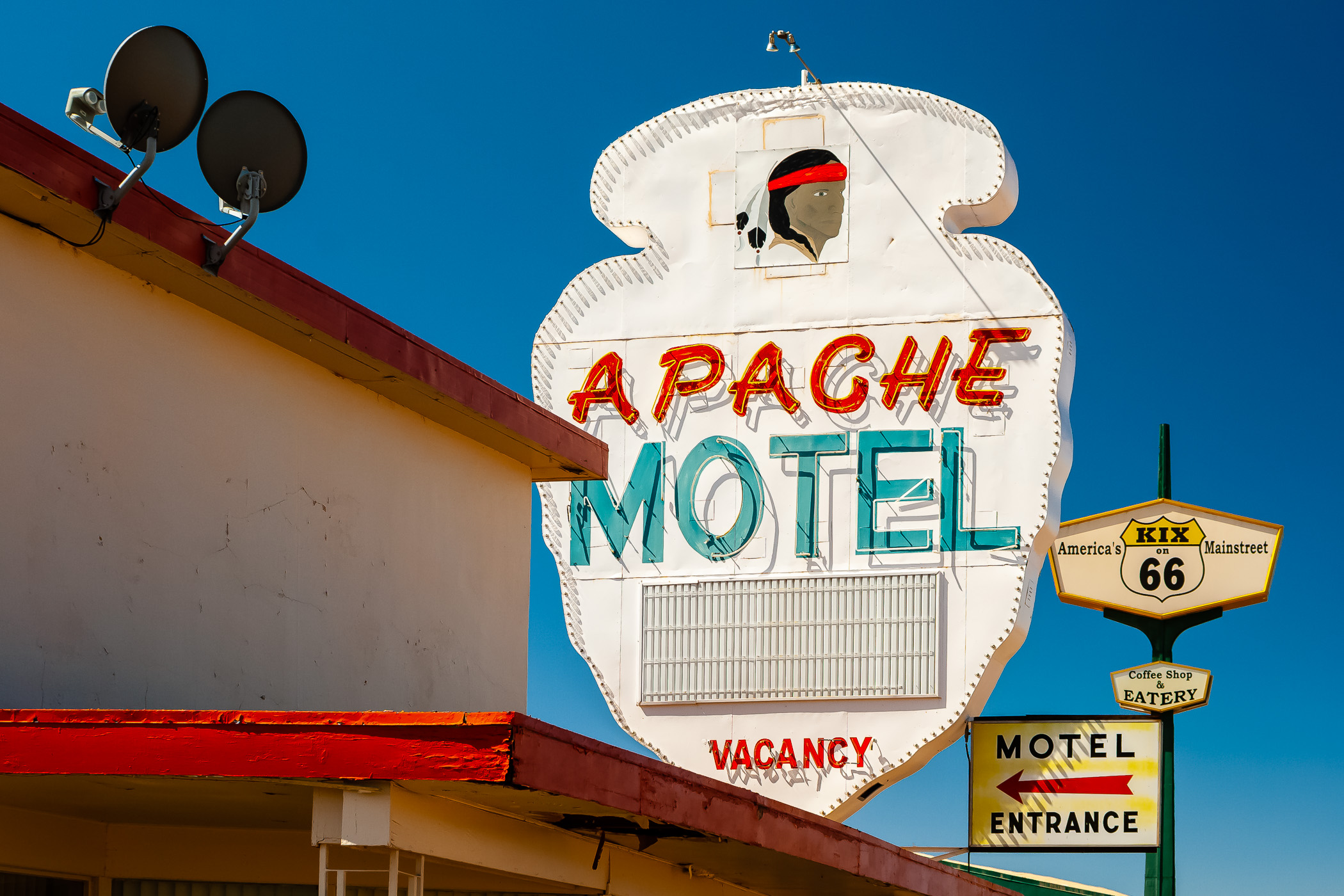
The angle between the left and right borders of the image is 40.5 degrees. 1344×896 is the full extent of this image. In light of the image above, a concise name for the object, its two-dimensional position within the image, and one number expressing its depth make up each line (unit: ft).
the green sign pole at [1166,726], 57.31
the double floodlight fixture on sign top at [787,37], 57.88
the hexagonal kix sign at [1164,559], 62.49
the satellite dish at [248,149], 28.30
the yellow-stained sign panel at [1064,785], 55.93
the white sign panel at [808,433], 53.42
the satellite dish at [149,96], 24.98
